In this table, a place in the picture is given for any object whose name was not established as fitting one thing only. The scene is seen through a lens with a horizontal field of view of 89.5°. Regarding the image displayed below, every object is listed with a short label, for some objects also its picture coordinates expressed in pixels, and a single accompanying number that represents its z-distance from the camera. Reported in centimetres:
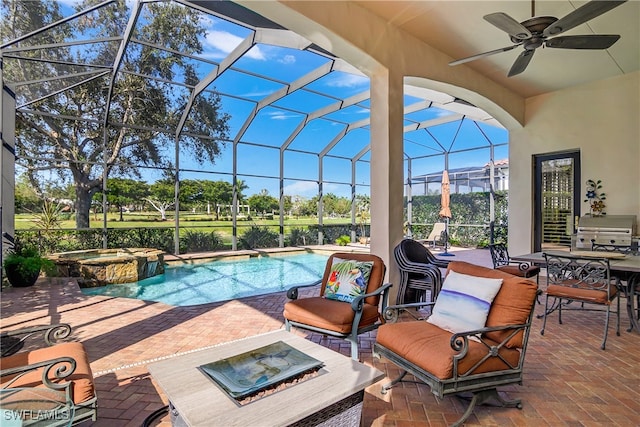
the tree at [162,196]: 1070
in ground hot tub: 691
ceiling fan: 308
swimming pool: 648
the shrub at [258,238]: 1236
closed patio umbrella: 1052
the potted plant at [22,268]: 573
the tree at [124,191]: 977
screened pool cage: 643
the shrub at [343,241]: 1392
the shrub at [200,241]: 1114
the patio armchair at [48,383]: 140
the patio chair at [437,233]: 1202
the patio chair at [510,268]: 444
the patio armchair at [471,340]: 209
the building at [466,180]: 1174
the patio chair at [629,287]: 380
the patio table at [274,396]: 152
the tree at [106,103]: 636
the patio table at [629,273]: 357
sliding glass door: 699
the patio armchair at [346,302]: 294
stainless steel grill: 587
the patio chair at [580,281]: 363
